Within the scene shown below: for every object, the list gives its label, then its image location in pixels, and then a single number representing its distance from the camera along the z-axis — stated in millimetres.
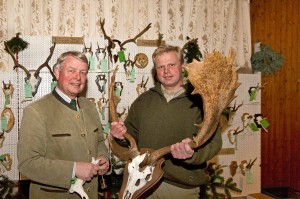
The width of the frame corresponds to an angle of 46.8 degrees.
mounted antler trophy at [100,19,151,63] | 4746
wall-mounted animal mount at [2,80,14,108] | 4410
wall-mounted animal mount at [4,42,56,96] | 4469
